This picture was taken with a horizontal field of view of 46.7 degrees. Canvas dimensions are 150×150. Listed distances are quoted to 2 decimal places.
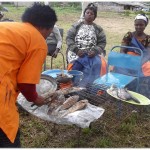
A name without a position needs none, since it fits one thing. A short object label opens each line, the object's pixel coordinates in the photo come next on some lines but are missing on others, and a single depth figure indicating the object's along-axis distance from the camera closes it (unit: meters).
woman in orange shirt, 1.31
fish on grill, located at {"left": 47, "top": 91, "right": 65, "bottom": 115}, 1.80
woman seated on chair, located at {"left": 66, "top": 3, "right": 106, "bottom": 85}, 3.00
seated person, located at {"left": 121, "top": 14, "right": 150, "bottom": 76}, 3.01
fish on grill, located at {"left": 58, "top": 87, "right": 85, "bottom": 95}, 2.00
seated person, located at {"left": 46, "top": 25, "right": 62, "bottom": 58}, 3.58
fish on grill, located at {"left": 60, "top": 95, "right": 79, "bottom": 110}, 1.82
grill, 2.31
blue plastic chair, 2.70
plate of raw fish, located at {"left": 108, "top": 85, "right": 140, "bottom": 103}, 2.14
